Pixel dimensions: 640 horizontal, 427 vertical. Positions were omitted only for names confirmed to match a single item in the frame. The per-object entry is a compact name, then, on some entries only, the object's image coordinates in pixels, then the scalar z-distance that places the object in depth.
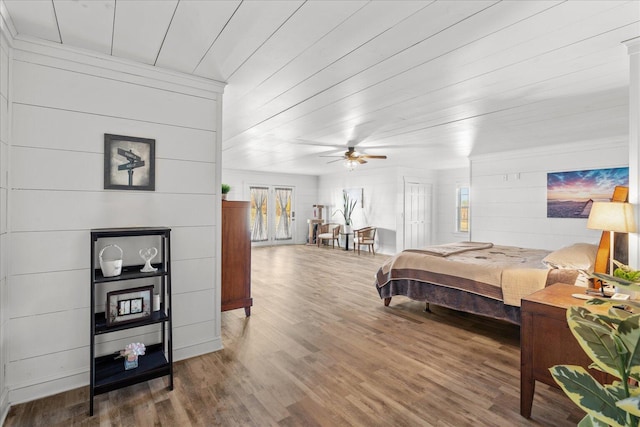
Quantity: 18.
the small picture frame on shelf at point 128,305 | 2.14
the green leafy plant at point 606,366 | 0.75
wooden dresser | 3.44
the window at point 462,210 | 8.41
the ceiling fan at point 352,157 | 5.37
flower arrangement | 2.23
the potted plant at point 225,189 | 3.37
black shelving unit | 2.03
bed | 2.85
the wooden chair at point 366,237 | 8.48
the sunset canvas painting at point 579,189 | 4.93
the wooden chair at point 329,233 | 9.45
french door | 9.77
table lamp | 1.97
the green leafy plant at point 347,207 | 9.56
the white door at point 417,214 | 8.42
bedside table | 1.75
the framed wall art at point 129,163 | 2.35
